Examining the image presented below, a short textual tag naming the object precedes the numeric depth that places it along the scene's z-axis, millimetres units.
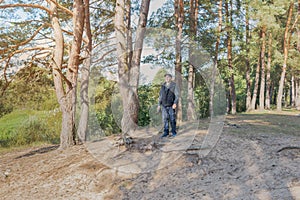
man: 5004
